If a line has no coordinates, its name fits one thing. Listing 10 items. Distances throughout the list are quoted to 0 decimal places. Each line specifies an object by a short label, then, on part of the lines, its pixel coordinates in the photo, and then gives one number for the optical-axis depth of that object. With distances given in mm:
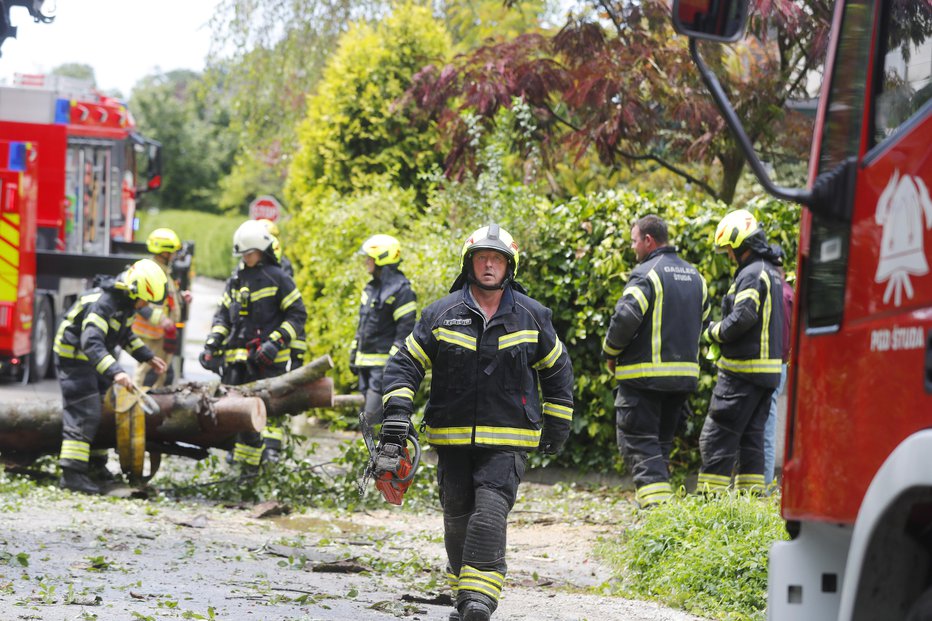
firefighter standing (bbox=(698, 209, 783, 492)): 15867
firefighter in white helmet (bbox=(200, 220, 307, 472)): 19922
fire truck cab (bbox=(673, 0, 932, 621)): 5508
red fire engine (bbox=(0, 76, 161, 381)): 25500
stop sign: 37187
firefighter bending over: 17781
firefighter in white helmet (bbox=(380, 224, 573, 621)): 11039
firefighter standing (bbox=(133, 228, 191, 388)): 22141
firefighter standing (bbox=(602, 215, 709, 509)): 15617
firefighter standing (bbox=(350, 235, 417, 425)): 20500
